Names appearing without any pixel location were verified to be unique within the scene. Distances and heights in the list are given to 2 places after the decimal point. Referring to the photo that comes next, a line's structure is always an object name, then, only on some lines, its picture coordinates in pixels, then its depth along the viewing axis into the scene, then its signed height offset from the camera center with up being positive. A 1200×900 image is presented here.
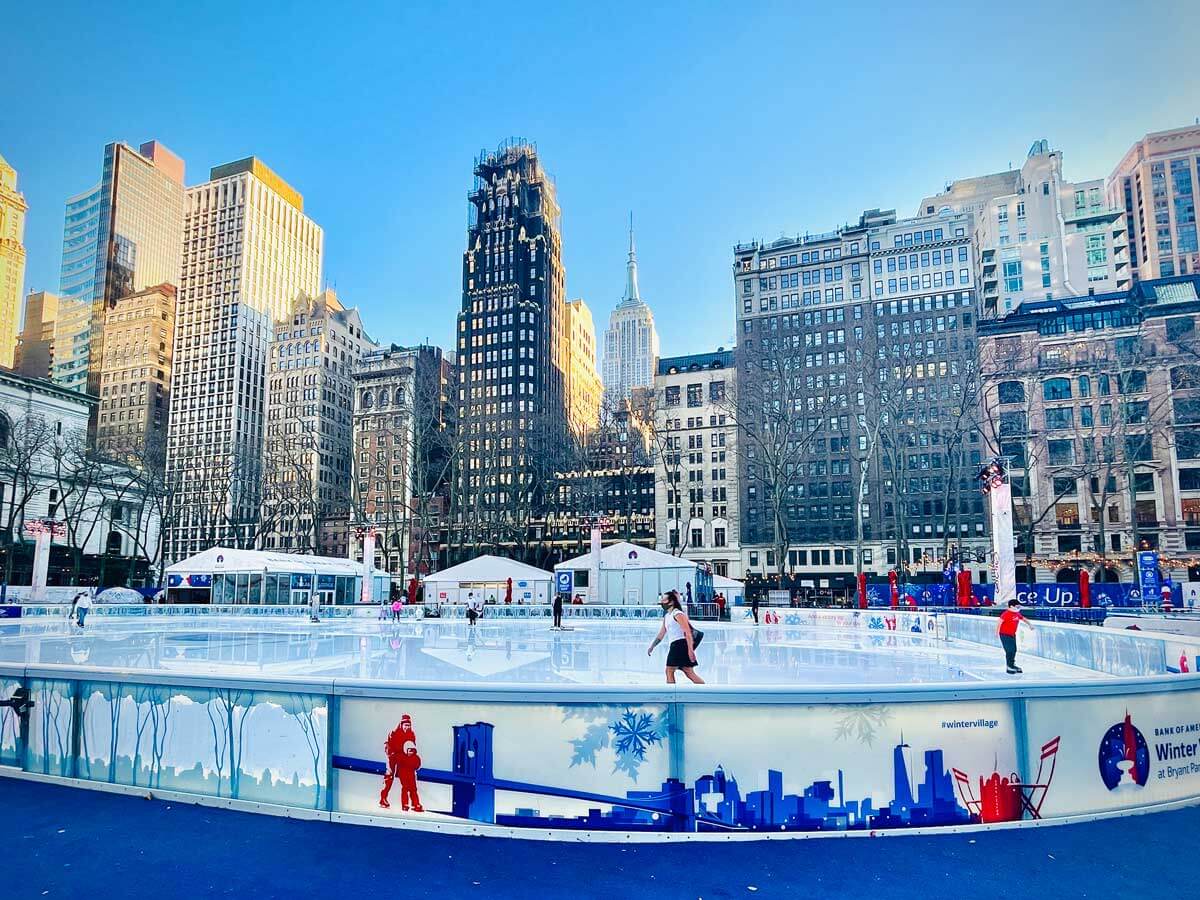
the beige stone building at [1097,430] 49.62 +7.64
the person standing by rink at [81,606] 25.77 -2.37
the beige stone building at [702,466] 83.75 +8.11
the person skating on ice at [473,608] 29.09 -3.20
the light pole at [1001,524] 21.08 +0.30
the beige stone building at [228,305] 130.62 +44.11
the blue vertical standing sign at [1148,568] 27.66 -1.34
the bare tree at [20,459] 45.94 +5.59
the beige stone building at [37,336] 169.00 +46.47
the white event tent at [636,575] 35.88 -1.93
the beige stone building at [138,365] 136.25 +32.24
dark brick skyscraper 110.88 +36.10
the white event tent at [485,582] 38.59 -2.39
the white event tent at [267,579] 33.66 -2.21
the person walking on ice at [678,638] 9.09 -1.28
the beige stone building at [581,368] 135.50 +32.30
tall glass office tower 154.75 +65.90
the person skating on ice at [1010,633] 13.45 -1.80
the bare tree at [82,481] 48.03 +4.25
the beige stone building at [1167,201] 120.56 +54.44
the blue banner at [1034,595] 27.02 -2.42
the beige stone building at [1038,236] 98.62 +42.72
